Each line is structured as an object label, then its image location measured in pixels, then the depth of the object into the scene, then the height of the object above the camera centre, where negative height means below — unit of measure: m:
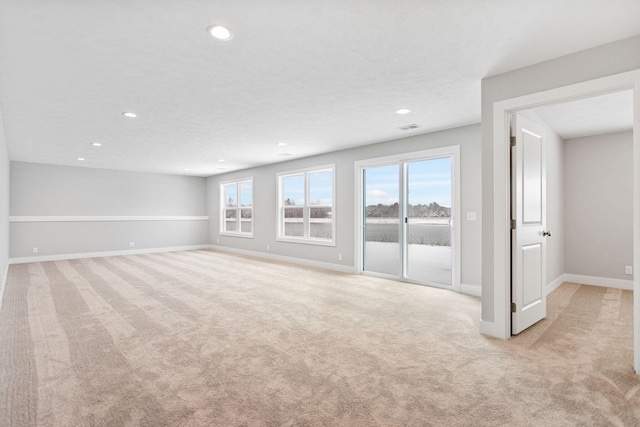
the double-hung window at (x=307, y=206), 7.01 +0.17
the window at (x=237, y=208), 9.26 +0.20
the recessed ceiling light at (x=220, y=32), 2.19 +1.30
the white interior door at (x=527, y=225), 3.04 -0.14
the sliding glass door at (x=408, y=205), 5.16 +0.14
